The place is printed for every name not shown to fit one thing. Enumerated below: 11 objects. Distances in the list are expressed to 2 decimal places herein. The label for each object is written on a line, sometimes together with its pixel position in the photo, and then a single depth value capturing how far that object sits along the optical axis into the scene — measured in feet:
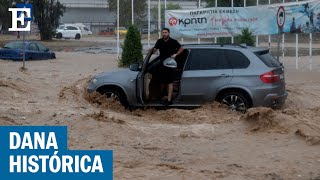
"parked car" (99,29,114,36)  273.75
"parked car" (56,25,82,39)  224.94
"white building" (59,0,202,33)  291.38
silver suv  40.50
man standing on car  40.93
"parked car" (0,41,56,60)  106.42
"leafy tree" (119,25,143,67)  78.02
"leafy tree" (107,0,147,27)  202.90
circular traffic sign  69.94
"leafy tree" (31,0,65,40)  200.85
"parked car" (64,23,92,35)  250.29
